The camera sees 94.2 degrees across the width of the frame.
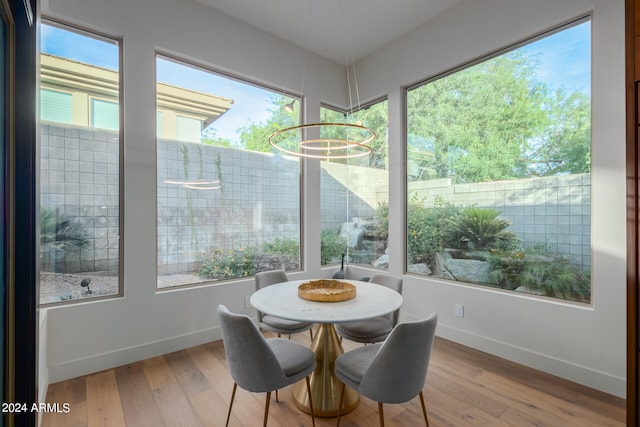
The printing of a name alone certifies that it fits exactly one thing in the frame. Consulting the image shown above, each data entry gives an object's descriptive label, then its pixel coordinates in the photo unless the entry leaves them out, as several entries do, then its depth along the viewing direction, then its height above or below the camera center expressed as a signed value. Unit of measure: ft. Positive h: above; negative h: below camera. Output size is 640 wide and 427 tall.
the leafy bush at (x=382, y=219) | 12.92 -0.37
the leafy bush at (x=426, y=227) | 10.87 -0.61
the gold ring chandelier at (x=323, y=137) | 12.65 +3.23
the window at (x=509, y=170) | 7.93 +1.27
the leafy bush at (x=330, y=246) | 13.74 -1.68
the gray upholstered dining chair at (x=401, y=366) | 4.71 -2.54
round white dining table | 5.76 -2.04
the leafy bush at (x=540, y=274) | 7.86 -1.80
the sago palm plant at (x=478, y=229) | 9.39 -0.62
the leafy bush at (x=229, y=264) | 10.49 -1.97
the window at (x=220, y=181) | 9.73 +1.09
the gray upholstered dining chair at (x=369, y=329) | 7.34 -2.98
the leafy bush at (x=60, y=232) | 7.74 -0.59
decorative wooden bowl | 6.61 -1.92
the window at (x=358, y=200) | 13.16 +0.51
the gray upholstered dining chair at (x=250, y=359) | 4.96 -2.54
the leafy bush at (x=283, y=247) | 12.04 -1.50
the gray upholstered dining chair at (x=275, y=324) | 7.86 -3.06
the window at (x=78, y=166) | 7.86 +1.23
